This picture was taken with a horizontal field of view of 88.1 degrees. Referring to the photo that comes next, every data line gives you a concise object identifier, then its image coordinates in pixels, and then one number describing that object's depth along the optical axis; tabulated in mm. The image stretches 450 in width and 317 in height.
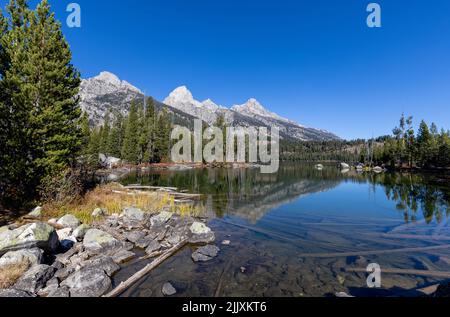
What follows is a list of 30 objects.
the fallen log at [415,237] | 15383
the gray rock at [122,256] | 11420
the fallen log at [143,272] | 8398
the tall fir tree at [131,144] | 82375
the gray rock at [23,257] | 8922
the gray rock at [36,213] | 15606
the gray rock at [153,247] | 12644
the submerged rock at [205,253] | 11859
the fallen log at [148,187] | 31414
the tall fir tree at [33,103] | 17500
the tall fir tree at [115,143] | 91875
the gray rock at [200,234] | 14609
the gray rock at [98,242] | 12086
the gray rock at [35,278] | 8102
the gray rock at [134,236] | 14078
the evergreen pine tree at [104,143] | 91775
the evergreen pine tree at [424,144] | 82625
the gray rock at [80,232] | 13292
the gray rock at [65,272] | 9266
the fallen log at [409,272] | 10258
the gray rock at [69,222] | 14294
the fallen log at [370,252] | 12531
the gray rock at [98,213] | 17734
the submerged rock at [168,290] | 8766
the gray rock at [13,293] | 7367
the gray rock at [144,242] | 13416
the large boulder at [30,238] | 9633
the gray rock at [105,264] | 9723
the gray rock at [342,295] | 8336
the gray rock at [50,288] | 8086
